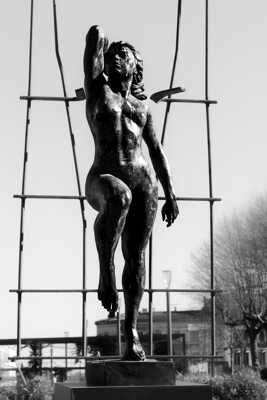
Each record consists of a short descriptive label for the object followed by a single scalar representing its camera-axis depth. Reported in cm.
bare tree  3472
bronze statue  668
